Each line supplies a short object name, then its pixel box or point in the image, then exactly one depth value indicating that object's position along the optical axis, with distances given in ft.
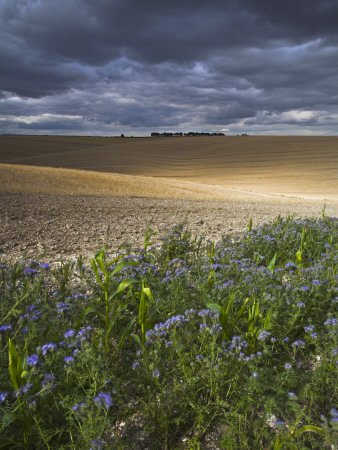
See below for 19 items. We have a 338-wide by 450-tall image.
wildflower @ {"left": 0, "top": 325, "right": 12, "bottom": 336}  8.27
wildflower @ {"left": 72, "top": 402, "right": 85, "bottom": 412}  6.21
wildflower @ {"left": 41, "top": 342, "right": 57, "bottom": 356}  7.57
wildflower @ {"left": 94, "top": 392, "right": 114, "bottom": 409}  5.98
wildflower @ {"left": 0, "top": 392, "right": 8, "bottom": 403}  6.41
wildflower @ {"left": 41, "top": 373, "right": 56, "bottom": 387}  6.78
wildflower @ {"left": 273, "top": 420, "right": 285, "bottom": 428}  5.59
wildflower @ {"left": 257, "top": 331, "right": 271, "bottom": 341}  8.79
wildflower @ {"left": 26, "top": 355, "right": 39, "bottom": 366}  7.04
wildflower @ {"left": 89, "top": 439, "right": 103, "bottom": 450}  5.65
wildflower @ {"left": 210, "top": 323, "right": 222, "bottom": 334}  8.66
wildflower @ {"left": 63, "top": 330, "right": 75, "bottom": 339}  8.42
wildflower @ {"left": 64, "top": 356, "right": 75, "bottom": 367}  7.29
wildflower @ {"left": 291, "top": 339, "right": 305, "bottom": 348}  8.77
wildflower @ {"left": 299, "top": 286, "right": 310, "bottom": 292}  11.47
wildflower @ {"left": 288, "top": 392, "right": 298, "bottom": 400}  6.16
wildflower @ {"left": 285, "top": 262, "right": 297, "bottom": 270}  14.17
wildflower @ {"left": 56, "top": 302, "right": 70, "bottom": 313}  9.78
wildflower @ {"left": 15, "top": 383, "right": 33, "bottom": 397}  6.35
